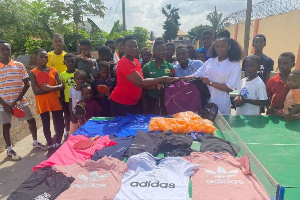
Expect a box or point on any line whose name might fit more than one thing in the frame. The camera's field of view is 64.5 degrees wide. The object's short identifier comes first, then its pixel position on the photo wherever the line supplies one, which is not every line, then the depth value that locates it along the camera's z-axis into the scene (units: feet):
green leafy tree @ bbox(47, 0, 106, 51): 53.31
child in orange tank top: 13.42
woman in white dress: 11.06
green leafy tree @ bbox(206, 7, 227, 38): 145.61
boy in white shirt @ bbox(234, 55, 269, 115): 11.22
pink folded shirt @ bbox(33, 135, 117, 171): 7.76
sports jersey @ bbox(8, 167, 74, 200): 6.10
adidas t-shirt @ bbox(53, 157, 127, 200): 6.09
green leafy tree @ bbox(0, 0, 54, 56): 33.40
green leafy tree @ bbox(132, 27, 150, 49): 81.05
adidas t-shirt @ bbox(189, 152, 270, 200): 5.86
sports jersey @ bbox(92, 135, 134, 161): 7.99
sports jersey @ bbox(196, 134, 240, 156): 8.11
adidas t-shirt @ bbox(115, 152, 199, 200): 6.03
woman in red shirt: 11.11
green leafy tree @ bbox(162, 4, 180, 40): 147.84
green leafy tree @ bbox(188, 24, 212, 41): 166.26
